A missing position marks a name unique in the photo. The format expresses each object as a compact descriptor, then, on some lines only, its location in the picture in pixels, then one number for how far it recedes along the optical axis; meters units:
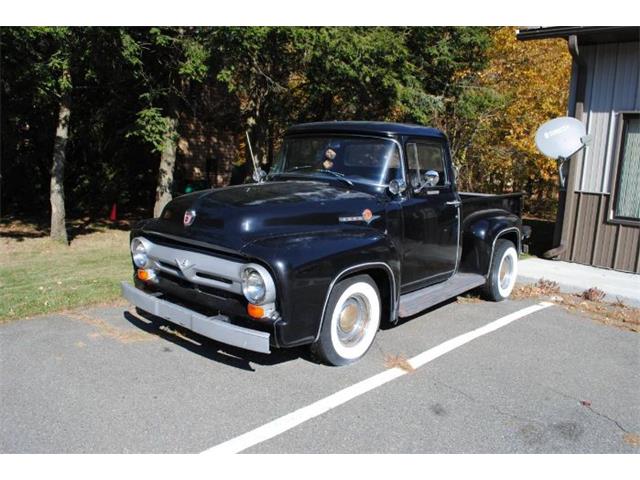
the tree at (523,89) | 14.84
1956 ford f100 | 3.91
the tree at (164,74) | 9.75
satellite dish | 8.89
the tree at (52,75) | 8.73
